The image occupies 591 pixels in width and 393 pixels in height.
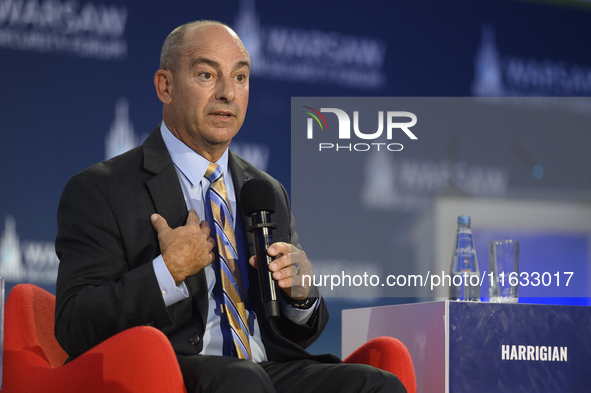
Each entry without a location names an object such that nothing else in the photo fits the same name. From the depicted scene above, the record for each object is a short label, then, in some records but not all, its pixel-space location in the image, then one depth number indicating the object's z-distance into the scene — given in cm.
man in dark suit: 856
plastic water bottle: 901
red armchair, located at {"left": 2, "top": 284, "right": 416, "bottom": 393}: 846
